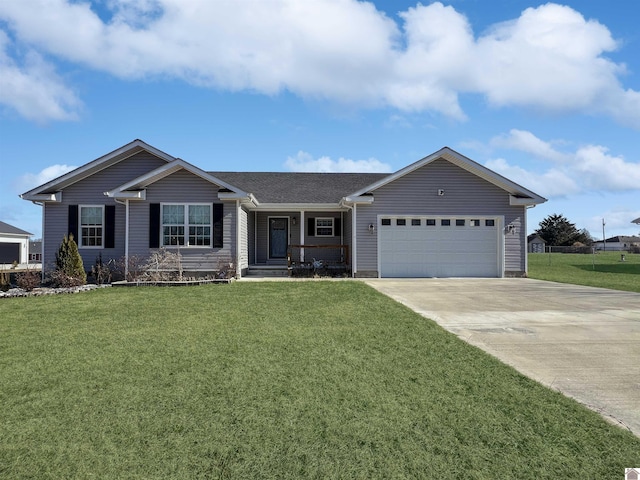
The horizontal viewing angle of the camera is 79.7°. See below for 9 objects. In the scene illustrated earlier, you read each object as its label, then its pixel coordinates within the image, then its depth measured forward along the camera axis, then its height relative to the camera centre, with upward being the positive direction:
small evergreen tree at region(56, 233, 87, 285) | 12.94 -0.42
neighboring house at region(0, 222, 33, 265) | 30.27 +0.57
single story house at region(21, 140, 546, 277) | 14.20 +1.33
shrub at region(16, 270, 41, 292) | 11.40 -0.92
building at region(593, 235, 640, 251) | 85.72 +1.06
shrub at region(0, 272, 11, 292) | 12.09 -1.01
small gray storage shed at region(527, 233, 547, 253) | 61.88 +0.45
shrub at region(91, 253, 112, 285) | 13.83 -0.77
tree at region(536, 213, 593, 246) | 64.06 +2.39
